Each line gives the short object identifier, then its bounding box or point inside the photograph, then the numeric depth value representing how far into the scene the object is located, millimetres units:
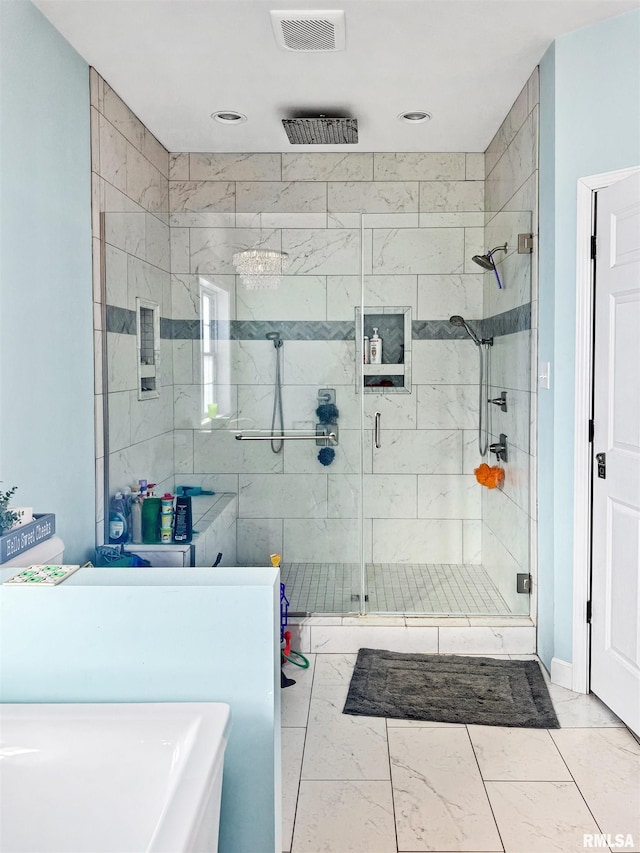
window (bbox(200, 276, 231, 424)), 3332
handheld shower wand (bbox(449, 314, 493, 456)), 3762
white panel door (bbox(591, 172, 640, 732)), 2496
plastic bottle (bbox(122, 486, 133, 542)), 3318
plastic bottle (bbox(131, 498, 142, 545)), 3320
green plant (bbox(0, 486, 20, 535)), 1898
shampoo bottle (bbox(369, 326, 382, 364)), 3527
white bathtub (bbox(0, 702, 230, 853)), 1216
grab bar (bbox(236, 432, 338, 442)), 3400
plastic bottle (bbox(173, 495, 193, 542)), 3299
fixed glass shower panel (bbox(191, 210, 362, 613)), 3354
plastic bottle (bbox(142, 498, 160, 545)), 3301
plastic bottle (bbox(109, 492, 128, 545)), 3256
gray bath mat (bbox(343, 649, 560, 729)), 2684
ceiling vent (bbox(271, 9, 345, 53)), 2605
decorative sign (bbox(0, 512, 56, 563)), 1830
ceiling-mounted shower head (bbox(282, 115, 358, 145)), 3578
